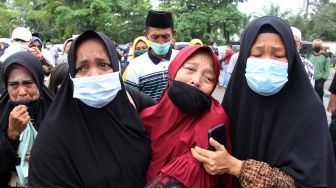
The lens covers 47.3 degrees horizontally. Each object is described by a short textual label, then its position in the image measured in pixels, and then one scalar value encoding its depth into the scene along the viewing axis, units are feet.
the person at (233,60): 28.83
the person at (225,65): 45.73
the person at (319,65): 28.76
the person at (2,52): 11.31
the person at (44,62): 14.75
